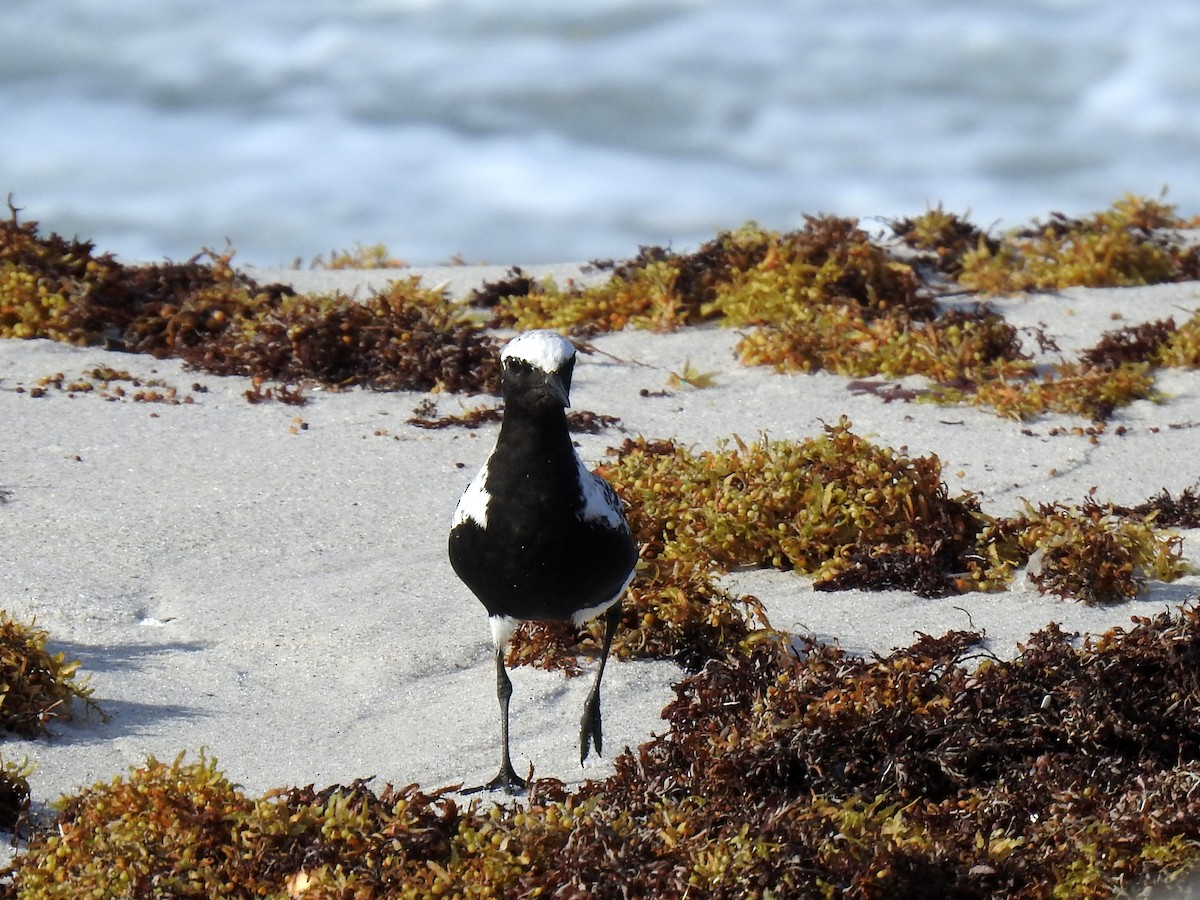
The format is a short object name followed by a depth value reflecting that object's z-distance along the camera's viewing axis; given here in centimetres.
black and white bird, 901
